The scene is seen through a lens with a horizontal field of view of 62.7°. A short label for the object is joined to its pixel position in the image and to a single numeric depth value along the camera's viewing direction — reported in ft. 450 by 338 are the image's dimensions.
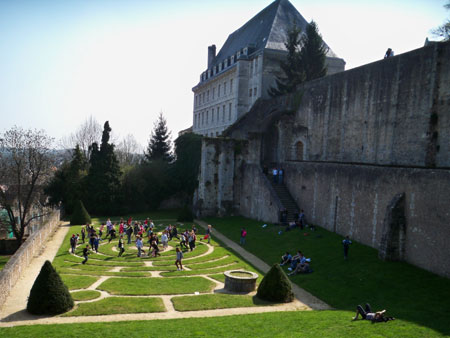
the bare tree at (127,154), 188.43
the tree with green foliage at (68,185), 133.08
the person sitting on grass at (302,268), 62.54
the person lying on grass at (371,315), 39.47
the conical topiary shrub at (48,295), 45.27
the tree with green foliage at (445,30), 103.35
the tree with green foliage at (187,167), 148.46
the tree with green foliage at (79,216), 112.47
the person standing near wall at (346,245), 63.62
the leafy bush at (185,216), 118.21
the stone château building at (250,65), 144.25
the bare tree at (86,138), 188.44
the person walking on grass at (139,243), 73.42
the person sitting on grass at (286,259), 67.85
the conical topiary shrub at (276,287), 50.47
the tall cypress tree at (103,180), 134.82
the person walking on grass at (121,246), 74.02
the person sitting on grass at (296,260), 64.03
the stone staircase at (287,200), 96.12
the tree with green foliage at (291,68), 133.39
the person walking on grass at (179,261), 65.36
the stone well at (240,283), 54.44
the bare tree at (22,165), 112.57
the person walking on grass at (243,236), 85.91
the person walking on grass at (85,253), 68.28
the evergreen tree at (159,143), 179.63
